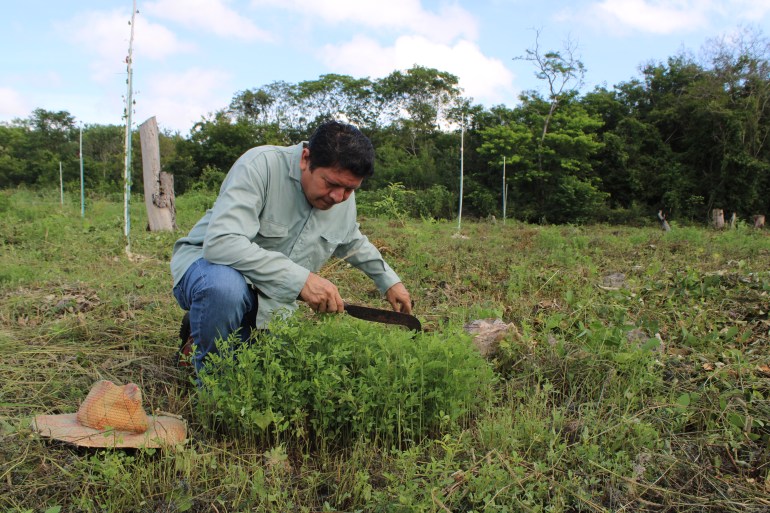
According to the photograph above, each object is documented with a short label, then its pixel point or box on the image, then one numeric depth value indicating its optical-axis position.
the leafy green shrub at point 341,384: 2.14
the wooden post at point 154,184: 9.44
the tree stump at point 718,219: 16.35
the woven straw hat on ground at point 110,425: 2.01
